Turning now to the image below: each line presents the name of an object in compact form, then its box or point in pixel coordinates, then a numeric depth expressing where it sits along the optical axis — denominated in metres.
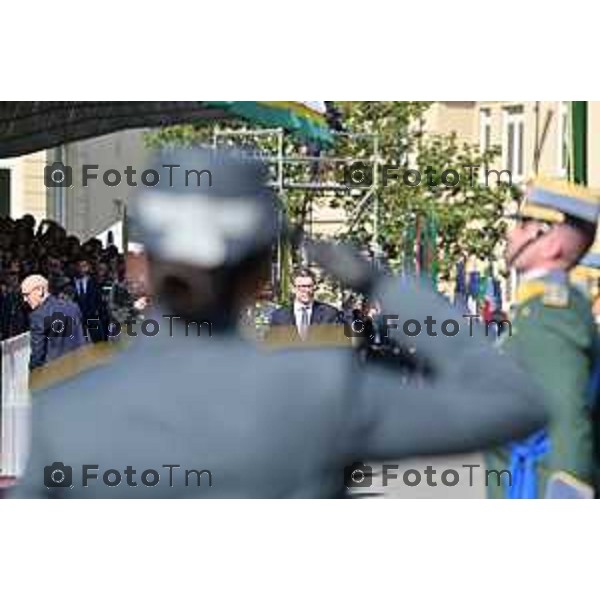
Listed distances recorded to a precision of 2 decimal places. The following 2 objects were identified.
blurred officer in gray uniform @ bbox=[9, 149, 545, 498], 5.54
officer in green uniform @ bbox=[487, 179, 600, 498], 13.61
